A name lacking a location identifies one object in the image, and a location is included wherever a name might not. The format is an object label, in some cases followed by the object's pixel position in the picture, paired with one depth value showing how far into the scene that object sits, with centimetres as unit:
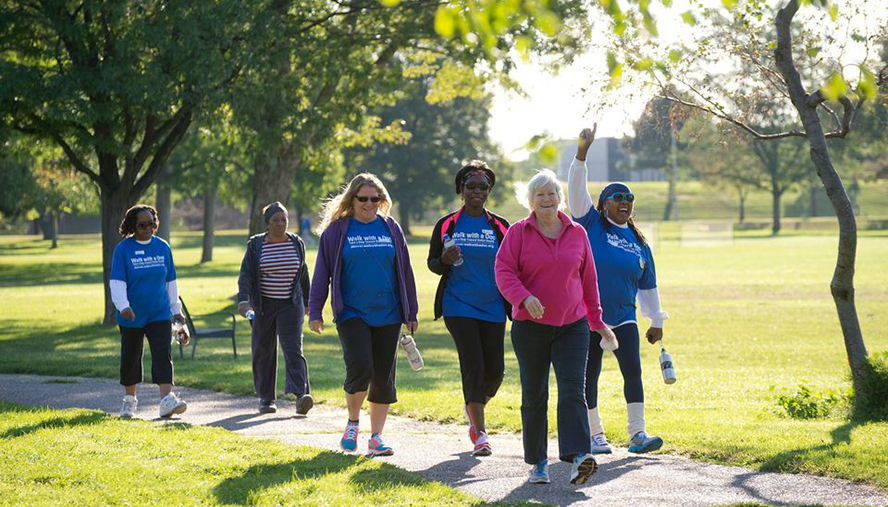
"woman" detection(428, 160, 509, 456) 1573
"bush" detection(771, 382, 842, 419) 1997
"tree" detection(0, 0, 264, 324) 3700
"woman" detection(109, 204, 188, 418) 1923
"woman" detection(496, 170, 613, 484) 1327
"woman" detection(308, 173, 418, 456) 1580
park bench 3100
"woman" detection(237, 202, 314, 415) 2056
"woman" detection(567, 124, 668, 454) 1566
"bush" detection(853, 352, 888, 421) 1870
